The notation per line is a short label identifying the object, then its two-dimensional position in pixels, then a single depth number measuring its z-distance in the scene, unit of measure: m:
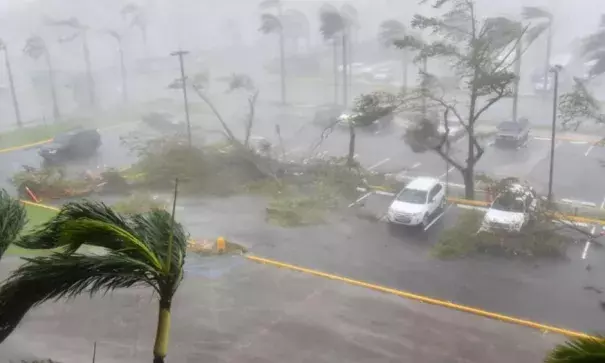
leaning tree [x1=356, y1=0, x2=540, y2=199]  17.54
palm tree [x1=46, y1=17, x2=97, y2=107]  40.53
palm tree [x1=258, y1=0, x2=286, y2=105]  36.47
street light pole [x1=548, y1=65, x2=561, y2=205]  17.08
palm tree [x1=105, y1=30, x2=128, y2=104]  42.22
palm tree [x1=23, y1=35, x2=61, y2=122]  37.22
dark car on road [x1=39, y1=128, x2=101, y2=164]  25.00
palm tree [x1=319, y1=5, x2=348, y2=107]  34.25
